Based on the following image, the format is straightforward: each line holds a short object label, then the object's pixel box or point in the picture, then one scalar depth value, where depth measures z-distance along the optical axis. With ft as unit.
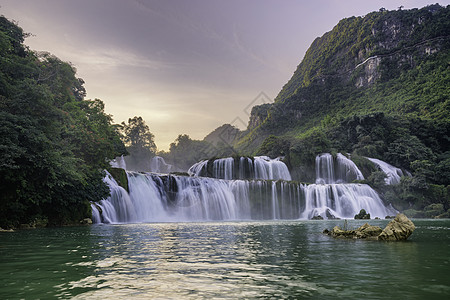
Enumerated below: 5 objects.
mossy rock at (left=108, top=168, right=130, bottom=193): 93.48
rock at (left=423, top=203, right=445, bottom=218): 126.70
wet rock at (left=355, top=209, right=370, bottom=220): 110.63
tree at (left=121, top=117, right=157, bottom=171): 321.52
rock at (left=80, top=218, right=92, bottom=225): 70.63
